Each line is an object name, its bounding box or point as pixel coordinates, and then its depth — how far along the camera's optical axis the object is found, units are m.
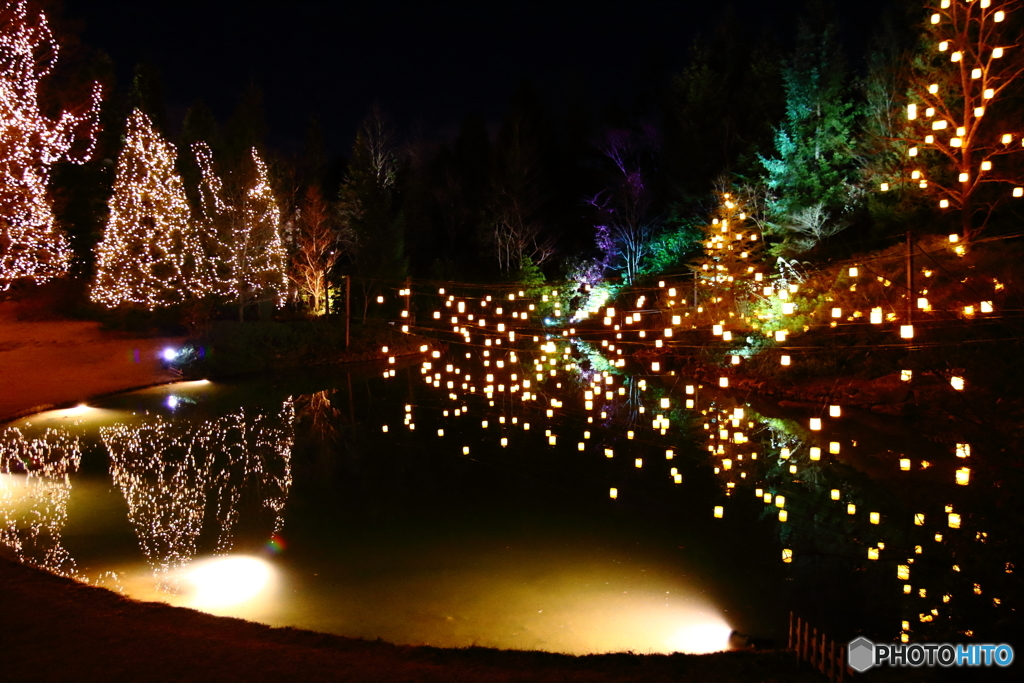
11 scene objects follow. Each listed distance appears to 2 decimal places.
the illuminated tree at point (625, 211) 30.69
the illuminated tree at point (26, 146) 13.88
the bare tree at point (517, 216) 31.67
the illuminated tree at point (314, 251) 27.73
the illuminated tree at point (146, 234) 20.67
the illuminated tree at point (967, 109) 13.72
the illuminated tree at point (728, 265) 18.89
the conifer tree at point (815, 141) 22.70
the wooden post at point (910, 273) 8.50
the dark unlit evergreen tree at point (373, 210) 29.00
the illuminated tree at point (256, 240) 23.34
